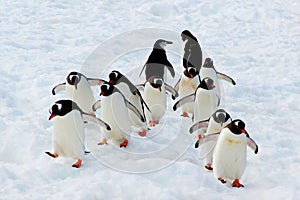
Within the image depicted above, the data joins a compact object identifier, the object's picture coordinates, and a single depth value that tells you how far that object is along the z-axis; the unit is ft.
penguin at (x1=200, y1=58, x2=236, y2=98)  39.65
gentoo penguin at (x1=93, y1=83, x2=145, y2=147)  31.19
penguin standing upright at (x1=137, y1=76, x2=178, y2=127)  36.14
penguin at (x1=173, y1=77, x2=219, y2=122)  34.12
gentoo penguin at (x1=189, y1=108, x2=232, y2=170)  29.55
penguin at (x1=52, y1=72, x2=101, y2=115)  34.14
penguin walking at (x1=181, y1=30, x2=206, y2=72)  43.96
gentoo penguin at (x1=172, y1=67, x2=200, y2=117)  37.81
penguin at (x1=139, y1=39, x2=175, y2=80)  43.39
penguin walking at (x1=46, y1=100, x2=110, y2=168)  28.58
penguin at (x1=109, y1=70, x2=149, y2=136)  33.91
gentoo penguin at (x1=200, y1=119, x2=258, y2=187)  27.50
